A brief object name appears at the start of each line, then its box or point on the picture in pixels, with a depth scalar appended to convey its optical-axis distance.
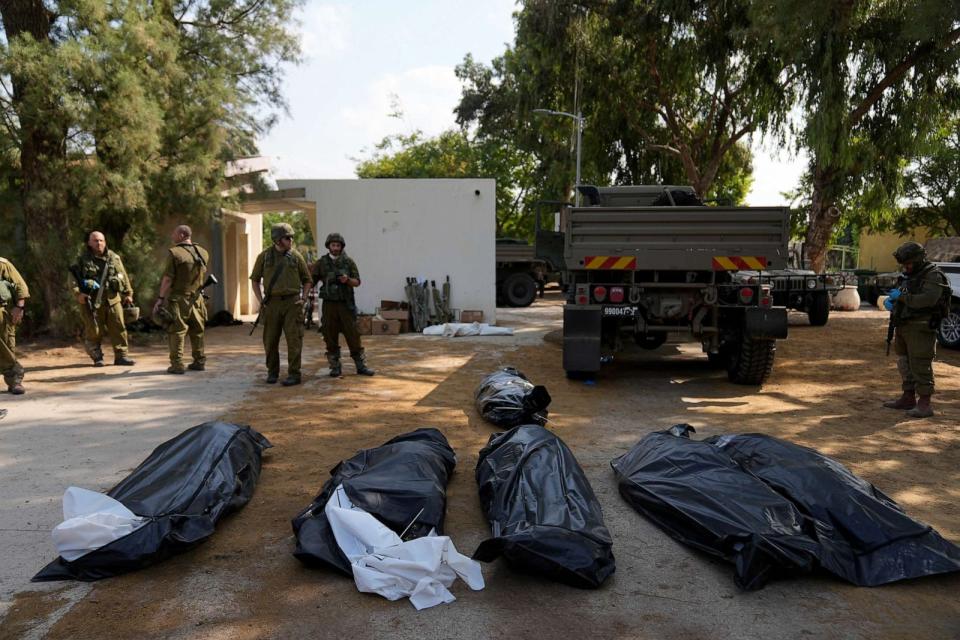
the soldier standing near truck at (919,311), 5.98
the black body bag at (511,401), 5.71
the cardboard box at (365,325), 13.07
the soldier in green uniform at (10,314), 6.85
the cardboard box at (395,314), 13.20
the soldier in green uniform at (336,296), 7.70
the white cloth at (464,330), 12.54
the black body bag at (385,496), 3.18
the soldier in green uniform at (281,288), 7.46
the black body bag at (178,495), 3.09
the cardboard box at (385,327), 12.94
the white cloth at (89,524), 3.07
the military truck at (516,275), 20.41
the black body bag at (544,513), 3.01
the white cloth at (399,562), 2.93
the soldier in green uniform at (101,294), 8.24
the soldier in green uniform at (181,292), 7.96
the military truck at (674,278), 7.18
